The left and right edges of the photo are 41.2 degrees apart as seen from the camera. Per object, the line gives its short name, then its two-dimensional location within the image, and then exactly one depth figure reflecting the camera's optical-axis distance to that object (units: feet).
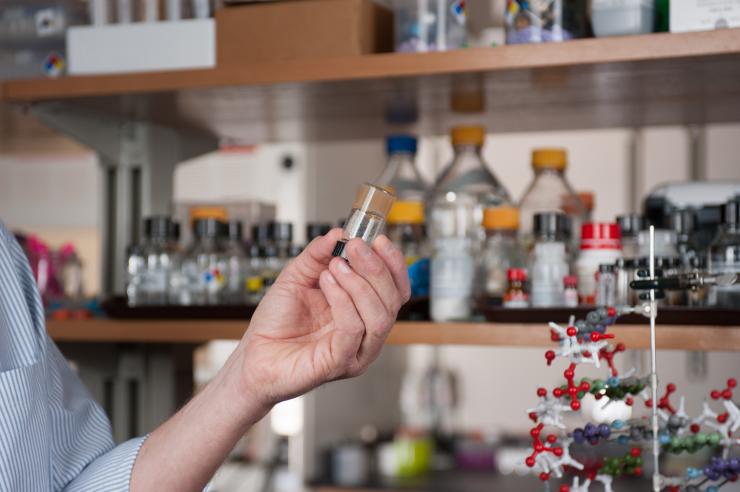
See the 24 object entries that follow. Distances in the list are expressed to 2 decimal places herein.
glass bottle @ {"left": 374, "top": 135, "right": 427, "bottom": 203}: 5.13
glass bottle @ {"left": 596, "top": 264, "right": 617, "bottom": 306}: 4.03
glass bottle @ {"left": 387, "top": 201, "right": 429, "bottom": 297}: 4.52
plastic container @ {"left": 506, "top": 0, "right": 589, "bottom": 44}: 4.08
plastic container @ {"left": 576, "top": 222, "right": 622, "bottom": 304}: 4.17
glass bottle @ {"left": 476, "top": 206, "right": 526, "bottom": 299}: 4.51
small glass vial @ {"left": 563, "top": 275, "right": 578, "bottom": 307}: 4.05
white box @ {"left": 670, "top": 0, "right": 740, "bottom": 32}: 3.76
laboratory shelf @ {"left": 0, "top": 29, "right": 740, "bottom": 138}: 3.92
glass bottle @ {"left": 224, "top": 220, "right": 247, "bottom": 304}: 4.88
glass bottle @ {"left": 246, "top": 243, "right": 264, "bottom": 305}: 4.74
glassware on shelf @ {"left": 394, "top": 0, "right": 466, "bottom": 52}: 4.31
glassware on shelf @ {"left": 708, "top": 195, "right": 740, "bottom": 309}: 3.83
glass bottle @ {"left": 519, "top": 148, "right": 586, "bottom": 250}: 4.93
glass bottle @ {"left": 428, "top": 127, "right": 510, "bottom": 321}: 4.30
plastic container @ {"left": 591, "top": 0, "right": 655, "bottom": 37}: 3.92
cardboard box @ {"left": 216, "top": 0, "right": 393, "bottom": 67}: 4.33
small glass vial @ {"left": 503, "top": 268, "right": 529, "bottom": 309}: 4.11
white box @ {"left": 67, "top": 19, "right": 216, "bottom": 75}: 4.58
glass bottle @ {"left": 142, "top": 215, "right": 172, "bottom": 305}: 4.88
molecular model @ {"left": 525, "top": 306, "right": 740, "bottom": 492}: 3.06
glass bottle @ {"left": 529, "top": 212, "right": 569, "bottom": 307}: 4.12
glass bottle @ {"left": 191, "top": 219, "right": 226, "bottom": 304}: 4.83
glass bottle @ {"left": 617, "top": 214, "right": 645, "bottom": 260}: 4.35
